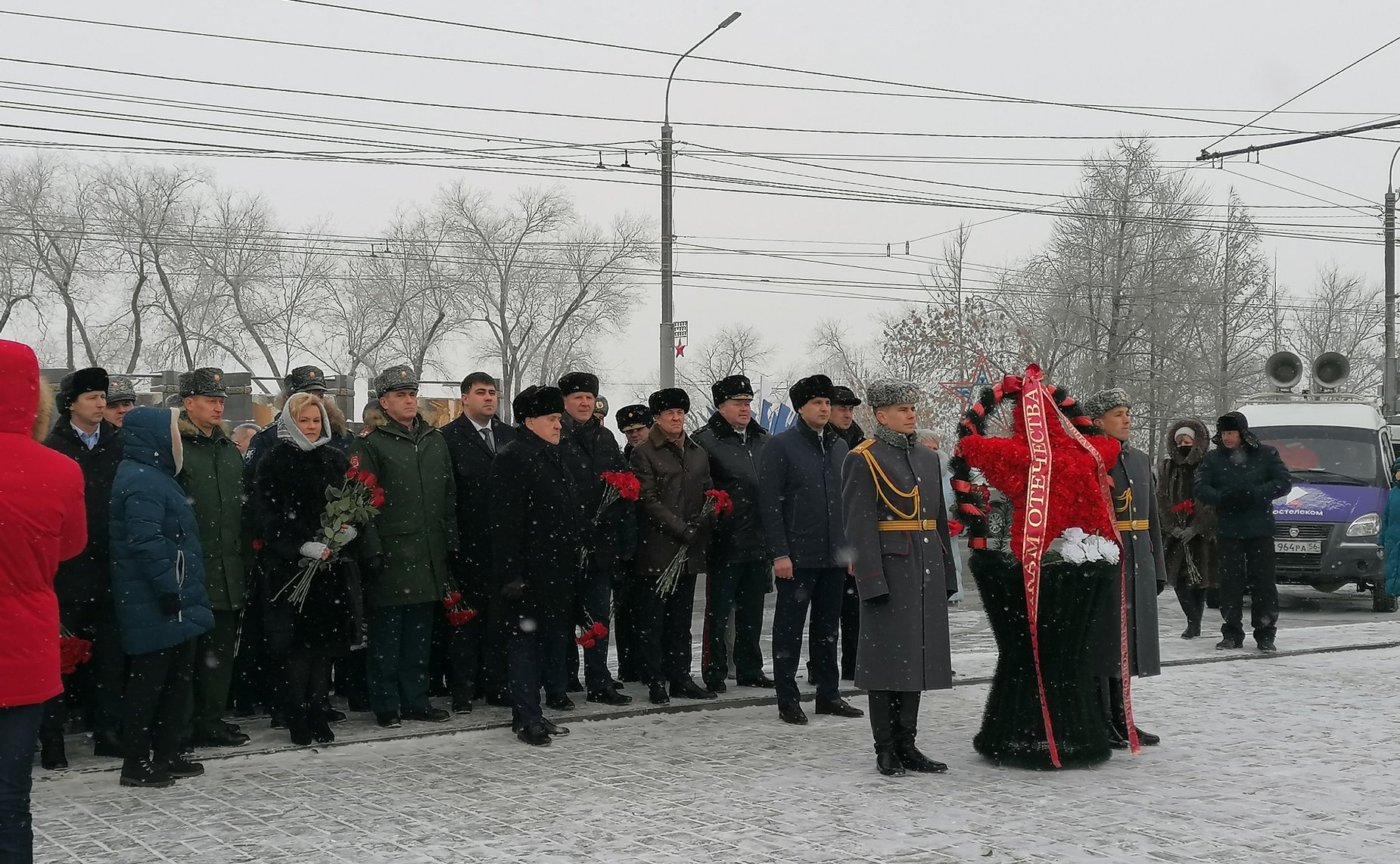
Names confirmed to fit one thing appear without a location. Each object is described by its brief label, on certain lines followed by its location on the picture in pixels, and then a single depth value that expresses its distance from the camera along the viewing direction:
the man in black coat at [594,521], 9.30
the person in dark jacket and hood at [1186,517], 13.33
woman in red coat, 4.50
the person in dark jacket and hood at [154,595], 6.94
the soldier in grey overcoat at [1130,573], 7.72
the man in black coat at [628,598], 10.17
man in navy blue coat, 8.80
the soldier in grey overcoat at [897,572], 7.30
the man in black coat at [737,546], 9.62
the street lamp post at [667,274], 23.27
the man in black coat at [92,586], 7.50
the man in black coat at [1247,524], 11.88
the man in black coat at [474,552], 9.15
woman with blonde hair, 8.00
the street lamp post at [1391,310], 28.31
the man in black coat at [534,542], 8.05
